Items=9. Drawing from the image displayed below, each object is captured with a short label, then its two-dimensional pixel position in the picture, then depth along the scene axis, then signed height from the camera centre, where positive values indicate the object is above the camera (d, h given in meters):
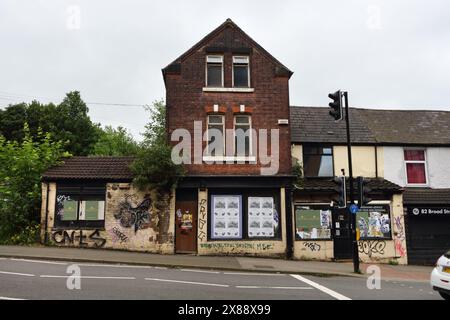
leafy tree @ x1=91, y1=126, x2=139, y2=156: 43.22 +9.13
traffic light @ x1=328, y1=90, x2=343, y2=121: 14.09 +4.03
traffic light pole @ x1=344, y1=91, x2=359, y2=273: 14.30 -0.17
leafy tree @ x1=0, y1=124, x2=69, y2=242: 17.91 +1.78
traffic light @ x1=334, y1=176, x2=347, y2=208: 14.07 +1.06
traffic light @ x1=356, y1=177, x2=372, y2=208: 14.09 +1.00
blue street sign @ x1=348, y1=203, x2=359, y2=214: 14.18 +0.43
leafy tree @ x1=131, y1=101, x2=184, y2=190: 16.95 +2.23
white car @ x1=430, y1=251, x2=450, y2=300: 9.02 -1.30
